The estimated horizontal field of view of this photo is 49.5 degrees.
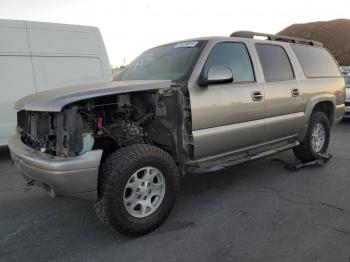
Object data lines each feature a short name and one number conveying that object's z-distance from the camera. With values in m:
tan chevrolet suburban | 3.31
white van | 6.72
